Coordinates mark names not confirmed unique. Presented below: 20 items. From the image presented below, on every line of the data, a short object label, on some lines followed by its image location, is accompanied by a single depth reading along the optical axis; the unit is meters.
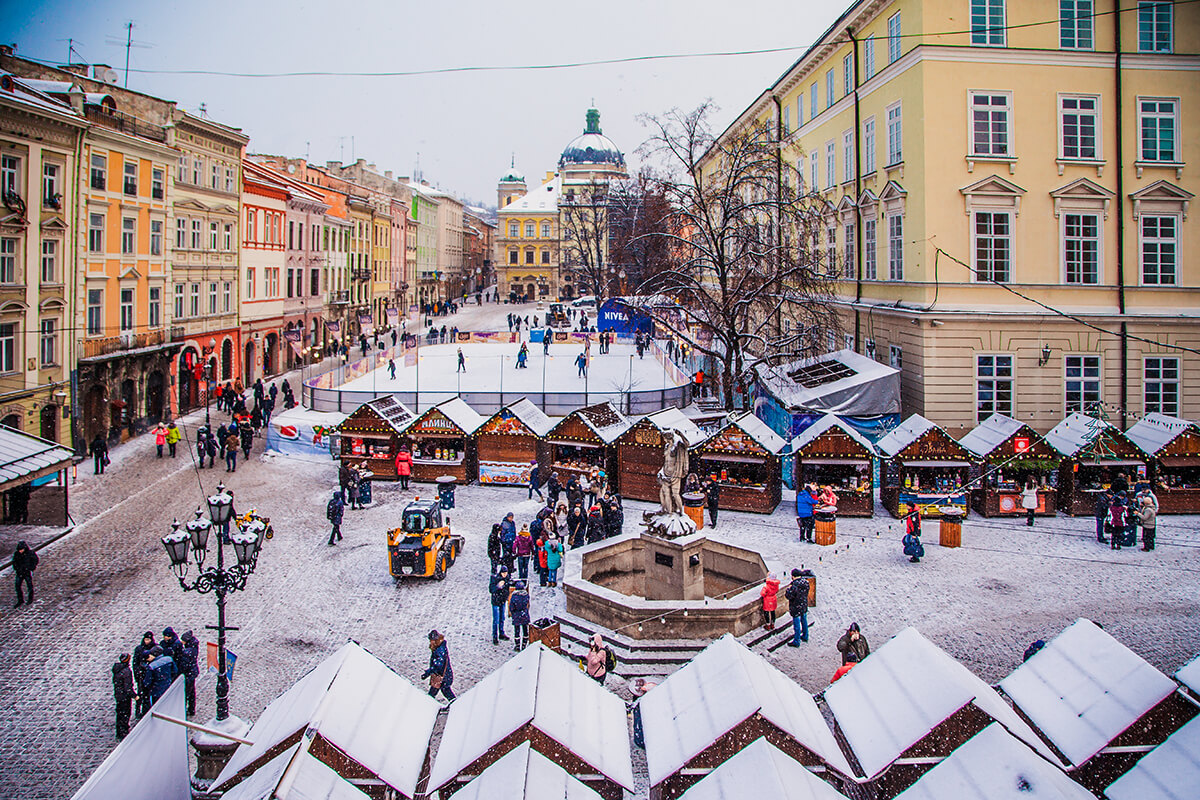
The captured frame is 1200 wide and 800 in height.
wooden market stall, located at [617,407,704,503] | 25.12
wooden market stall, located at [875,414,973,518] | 23.17
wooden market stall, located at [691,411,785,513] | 23.94
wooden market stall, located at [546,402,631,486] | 25.94
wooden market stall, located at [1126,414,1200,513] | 22.86
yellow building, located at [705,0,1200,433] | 27.31
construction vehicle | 18.50
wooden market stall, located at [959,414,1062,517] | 22.94
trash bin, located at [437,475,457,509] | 24.08
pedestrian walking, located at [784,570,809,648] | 15.02
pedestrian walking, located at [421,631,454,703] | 13.28
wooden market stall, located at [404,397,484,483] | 27.27
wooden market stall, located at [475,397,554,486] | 26.86
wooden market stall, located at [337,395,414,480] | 27.59
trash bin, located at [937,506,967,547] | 20.58
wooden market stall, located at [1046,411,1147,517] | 22.88
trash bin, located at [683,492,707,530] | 20.20
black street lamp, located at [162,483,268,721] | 12.36
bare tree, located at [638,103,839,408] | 29.27
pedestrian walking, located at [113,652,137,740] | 12.53
